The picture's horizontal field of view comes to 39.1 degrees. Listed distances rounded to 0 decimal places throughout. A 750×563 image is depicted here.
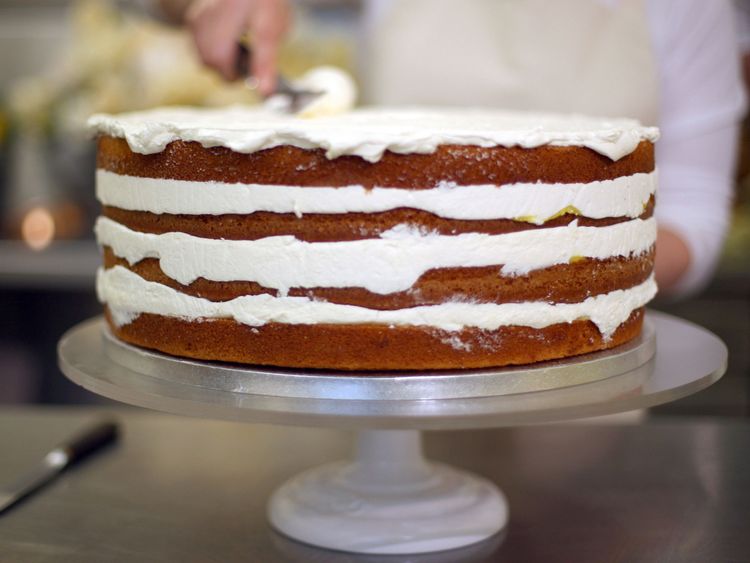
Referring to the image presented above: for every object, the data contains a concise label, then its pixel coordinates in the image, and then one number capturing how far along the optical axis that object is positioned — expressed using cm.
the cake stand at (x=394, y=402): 99
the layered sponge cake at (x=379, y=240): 105
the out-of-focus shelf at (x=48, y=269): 298
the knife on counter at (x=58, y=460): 140
